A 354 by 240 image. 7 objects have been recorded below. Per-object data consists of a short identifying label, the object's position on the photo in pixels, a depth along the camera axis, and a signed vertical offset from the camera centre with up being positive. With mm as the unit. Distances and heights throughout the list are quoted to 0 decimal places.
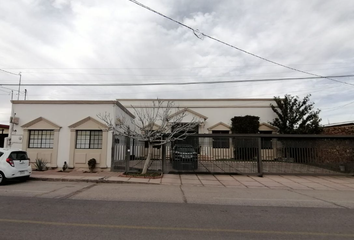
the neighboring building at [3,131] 23414 +1858
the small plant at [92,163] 14512 -833
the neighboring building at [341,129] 18312 +1836
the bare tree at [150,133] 13141 +923
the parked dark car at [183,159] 14570 -558
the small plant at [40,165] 14594 -977
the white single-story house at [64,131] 15117 +1168
